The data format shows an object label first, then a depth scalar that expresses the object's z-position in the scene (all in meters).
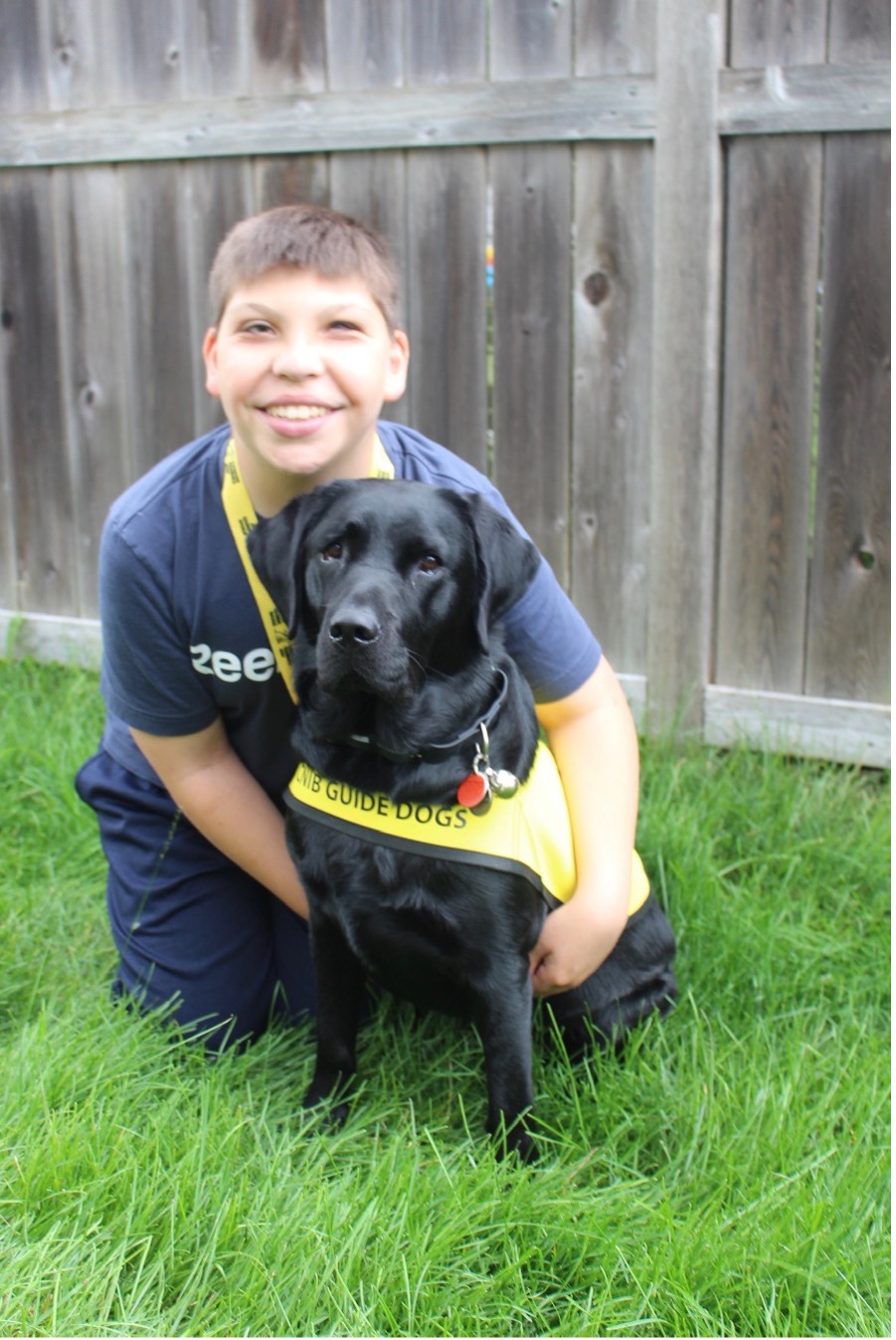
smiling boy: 2.04
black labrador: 1.87
